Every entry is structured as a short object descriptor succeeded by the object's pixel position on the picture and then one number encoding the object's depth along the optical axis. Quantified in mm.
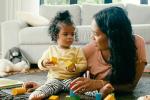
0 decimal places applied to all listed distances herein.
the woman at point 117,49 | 1815
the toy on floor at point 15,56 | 3394
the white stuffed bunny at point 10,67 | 3007
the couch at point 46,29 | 3345
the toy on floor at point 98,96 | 1665
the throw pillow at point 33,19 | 3733
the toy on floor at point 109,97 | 1630
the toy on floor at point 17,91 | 1936
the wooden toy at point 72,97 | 1716
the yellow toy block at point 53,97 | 1766
